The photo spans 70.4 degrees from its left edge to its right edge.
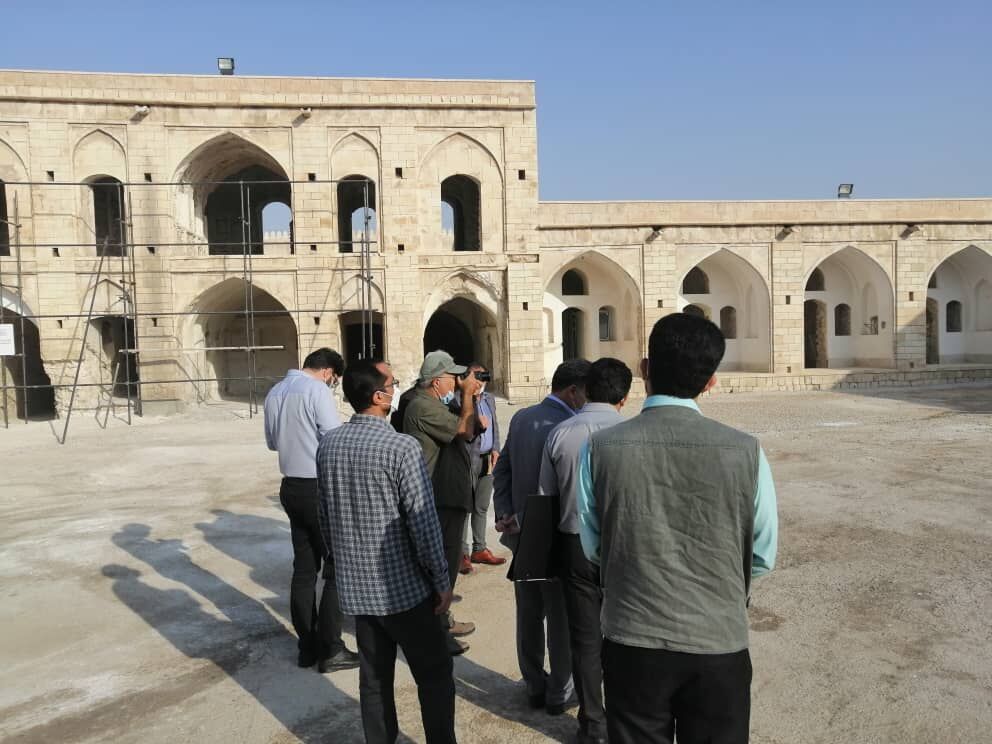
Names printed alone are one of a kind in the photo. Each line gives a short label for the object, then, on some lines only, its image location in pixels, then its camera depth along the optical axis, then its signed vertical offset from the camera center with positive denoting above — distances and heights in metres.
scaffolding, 15.34 +1.92
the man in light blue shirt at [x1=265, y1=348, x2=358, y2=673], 3.53 -0.77
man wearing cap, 3.58 -0.45
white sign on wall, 13.45 +0.47
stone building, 15.88 +2.65
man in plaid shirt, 2.50 -0.75
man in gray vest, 1.70 -0.50
